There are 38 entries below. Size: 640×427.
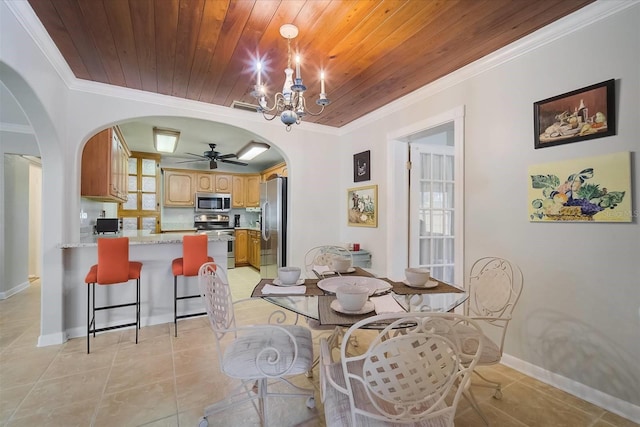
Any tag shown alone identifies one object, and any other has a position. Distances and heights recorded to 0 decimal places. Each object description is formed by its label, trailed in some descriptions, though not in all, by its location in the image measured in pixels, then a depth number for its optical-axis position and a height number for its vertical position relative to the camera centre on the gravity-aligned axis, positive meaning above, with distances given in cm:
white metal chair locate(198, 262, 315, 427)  134 -75
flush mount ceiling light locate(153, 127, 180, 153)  412 +120
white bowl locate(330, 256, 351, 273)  204 -39
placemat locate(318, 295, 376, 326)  119 -48
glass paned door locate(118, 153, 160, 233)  559 +37
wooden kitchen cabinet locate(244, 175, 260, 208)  681 +56
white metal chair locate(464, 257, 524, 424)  200 -58
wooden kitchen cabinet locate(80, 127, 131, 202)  304 +53
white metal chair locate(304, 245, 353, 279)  206 -46
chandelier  167 +77
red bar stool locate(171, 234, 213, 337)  274 -45
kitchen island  263 -78
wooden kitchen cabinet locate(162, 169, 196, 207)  599 +57
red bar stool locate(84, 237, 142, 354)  235 -47
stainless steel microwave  620 +25
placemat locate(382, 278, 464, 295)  164 -48
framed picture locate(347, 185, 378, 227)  346 +10
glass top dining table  128 -48
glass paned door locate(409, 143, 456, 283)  322 +4
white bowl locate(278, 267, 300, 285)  176 -41
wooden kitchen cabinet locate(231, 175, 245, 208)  669 +52
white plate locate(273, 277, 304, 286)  176 -46
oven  622 -31
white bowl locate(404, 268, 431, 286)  172 -41
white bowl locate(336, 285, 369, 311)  126 -40
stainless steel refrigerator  434 -23
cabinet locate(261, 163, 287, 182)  521 +91
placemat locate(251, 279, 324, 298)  157 -48
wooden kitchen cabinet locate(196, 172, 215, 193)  630 +73
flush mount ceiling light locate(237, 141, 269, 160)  471 +119
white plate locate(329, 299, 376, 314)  129 -47
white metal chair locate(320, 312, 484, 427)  92 -56
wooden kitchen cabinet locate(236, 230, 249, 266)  640 -81
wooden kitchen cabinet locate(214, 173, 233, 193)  648 +73
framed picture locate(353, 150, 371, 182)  356 +64
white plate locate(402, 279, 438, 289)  173 -46
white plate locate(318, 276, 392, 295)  163 -46
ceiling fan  495 +105
